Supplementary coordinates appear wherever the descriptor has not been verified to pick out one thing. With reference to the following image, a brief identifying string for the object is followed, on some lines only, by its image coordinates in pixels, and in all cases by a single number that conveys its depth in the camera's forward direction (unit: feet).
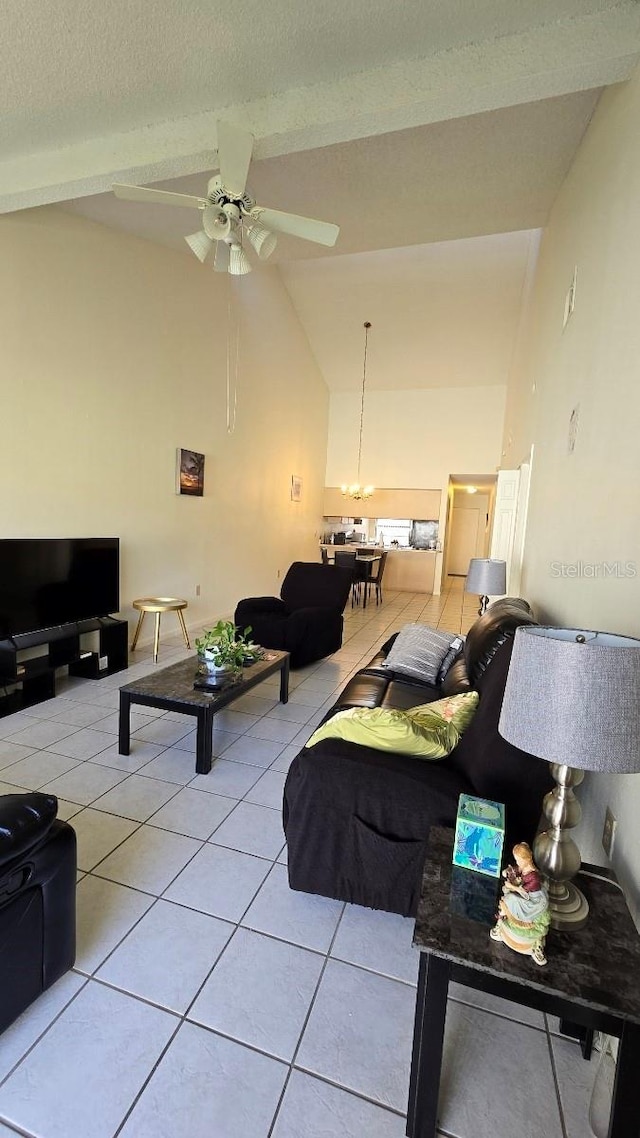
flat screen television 10.24
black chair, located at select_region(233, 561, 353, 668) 13.73
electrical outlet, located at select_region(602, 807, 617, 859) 4.46
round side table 14.02
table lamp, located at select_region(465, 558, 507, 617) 12.62
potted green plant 8.98
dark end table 2.86
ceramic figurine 3.12
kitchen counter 31.32
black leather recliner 3.75
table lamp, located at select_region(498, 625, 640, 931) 3.02
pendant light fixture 29.10
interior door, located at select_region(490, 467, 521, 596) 15.12
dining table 25.49
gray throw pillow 9.77
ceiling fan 7.11
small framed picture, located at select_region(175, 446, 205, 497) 16.38
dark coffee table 7.98
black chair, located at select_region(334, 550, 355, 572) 26.58
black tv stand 10.09
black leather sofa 4.66
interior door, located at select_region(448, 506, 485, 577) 39.32
